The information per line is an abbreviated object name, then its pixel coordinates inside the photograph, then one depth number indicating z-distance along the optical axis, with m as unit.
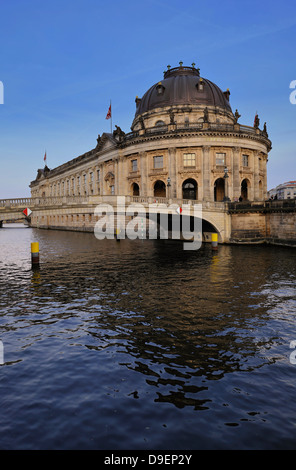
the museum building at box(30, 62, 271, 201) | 47.44
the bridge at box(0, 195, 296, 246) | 29.16
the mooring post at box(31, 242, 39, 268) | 23.64
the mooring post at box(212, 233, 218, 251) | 32.53
